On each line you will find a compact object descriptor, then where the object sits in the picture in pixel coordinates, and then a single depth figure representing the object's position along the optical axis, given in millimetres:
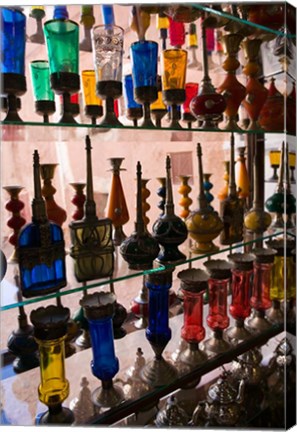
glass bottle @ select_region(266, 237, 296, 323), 1193
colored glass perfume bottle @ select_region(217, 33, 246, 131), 1027
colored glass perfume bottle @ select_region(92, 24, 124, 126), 813
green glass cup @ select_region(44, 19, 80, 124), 758
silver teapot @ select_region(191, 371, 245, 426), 985
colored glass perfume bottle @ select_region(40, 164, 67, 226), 883
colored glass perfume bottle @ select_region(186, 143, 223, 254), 998
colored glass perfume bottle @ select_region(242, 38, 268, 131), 1081
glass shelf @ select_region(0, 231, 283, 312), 717
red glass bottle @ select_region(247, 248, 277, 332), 1152
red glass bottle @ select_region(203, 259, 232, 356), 1056
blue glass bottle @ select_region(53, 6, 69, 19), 899
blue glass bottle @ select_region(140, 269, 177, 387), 936
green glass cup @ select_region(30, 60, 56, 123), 860
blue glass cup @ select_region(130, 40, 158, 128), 848
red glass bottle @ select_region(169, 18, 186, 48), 1086
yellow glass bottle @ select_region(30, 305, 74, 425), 786
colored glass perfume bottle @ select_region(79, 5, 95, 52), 988
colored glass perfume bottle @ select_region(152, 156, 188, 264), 919
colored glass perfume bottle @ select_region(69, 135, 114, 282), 808
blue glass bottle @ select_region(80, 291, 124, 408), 847
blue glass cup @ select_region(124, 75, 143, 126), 982
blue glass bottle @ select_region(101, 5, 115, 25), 981
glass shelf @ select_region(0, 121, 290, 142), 743
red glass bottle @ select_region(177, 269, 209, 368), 997
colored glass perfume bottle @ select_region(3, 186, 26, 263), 902
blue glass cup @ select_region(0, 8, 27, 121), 712
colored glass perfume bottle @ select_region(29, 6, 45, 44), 922
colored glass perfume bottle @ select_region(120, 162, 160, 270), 865
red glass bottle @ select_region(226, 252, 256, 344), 1112
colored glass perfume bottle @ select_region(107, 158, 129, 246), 1005
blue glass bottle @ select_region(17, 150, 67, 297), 727
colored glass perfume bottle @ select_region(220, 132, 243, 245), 1059
